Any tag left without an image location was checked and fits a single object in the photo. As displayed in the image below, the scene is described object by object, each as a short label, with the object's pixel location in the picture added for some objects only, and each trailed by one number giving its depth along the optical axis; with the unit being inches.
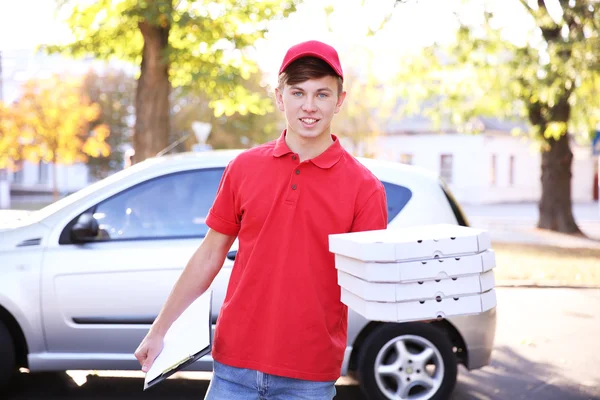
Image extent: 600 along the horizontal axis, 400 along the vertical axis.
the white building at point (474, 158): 1867.6
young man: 95.5
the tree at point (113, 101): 2060.8
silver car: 216.5
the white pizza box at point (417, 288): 87.8
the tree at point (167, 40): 528.4
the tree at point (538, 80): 675.4
